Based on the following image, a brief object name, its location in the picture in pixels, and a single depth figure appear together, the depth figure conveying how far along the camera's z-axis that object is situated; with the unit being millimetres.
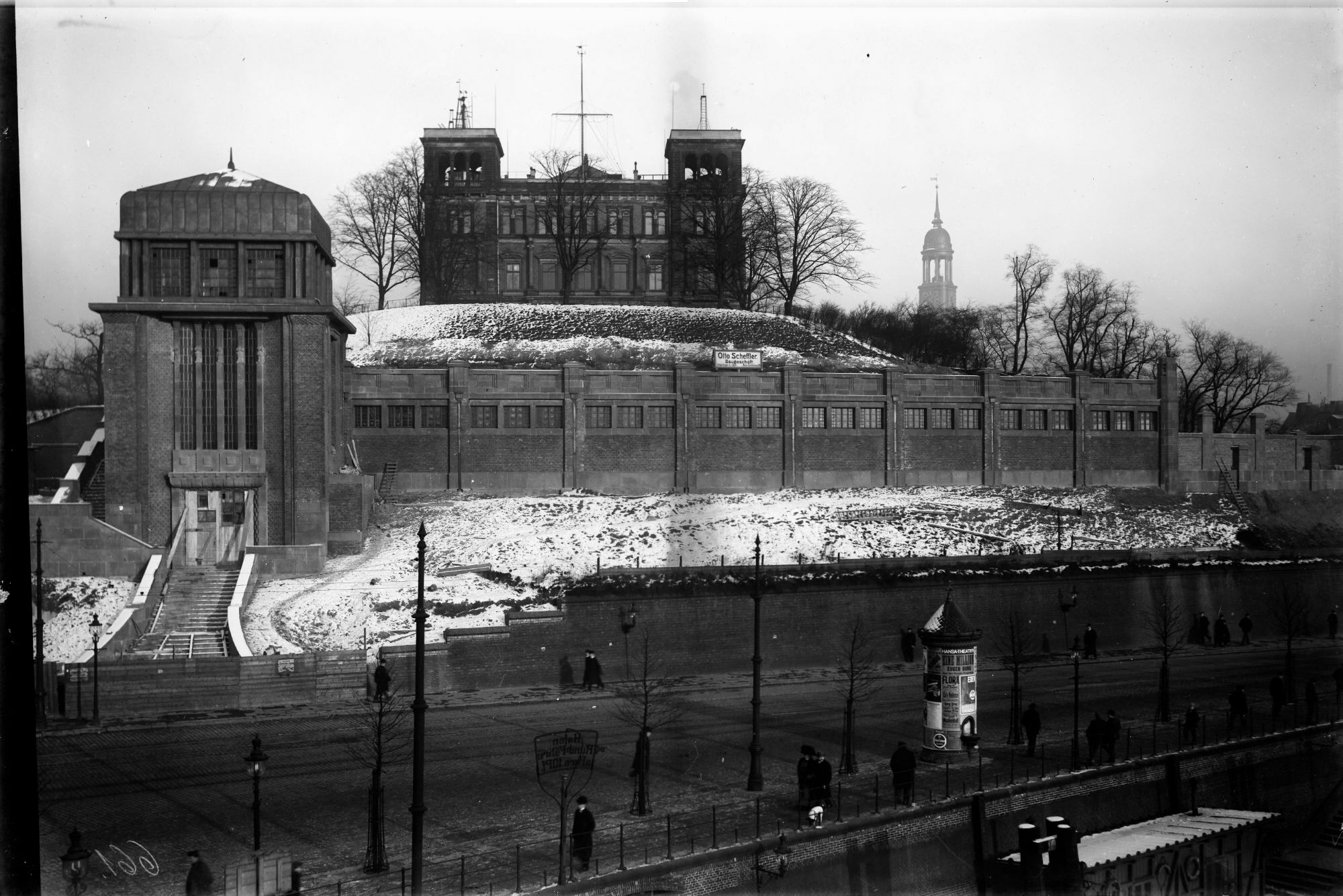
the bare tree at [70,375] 74375
